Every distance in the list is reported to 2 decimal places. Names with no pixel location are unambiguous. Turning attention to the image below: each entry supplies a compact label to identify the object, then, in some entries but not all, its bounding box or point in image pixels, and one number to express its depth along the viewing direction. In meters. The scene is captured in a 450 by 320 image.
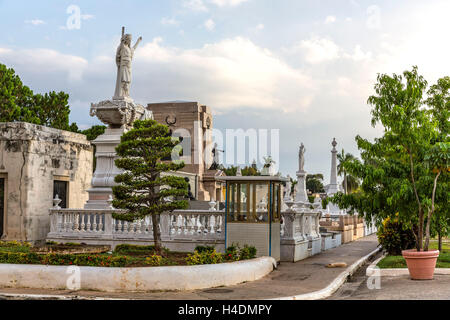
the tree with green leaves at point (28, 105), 43.12
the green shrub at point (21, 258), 12.54
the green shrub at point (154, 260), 12.36
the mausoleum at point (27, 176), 19.23
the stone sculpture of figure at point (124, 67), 20.61
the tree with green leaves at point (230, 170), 50.40
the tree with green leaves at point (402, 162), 12.83
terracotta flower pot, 12.66
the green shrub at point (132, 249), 15.51
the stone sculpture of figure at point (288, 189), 35.11
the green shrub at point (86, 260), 12.07
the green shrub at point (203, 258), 12.51
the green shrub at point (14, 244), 16.75
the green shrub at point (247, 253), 14.01
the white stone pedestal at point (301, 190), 33.62
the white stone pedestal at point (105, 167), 19.67
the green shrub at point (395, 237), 19.14
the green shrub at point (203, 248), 14.89
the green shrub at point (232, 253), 13.55
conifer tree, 13.86
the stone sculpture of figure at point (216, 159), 52.59
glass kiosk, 14.89
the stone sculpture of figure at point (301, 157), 31.90
